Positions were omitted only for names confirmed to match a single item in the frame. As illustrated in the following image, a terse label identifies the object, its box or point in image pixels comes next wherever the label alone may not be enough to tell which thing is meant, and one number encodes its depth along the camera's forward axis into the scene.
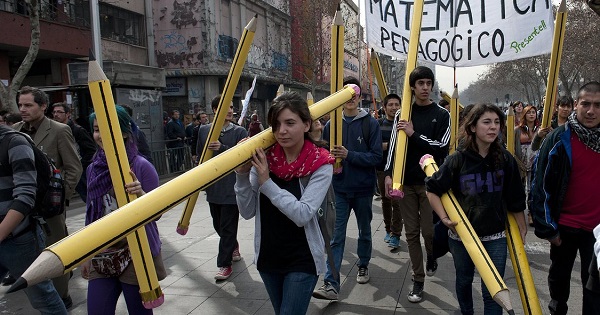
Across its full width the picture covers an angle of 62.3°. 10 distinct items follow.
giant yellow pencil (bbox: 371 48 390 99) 5.31
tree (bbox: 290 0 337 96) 27.62
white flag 5.41
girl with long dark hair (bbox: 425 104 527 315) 3.17
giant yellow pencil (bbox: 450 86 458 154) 4.66
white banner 5.20
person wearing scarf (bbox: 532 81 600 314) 3.24
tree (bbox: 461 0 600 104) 22.39
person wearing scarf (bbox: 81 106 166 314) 2.93
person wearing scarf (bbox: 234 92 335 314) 2.63
